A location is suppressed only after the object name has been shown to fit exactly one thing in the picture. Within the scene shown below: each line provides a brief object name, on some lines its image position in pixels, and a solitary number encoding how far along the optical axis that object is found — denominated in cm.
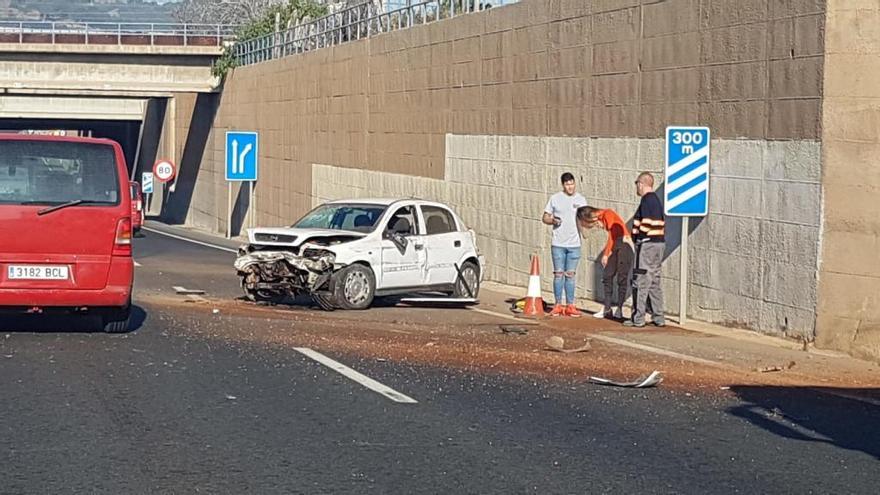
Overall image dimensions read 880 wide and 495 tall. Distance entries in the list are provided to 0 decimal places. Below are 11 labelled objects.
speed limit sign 5512
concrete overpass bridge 4766
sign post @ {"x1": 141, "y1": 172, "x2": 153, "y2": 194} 6194
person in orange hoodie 1770
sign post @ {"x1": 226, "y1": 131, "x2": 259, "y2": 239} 3834
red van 1352
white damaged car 1834
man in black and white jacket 1662
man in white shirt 1842
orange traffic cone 1861
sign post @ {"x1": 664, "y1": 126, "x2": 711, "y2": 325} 1659
